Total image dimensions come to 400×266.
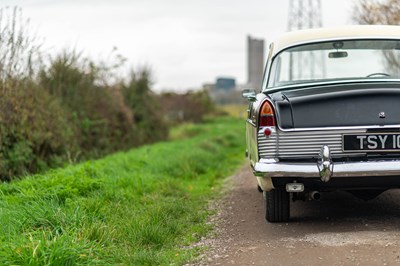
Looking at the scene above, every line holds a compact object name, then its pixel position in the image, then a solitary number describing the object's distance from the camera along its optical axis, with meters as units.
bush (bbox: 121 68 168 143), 19.73
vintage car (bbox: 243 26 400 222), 5.83
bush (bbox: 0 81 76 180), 10.43
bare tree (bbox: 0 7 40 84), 10.45
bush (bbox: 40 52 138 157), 14.46
